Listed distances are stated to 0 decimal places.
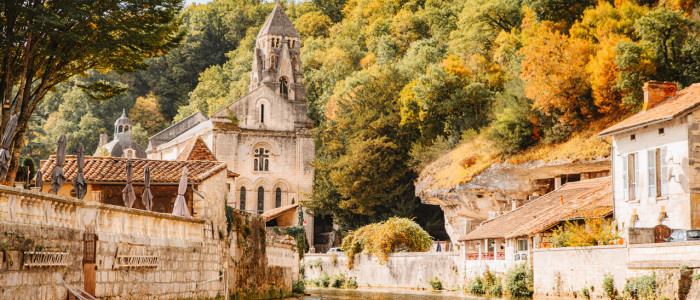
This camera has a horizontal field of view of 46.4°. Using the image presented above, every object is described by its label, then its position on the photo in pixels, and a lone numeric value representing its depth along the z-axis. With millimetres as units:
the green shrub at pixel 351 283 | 48250
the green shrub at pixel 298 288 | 38094
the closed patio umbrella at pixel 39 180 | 23312
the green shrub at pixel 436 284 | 41188
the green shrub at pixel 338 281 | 49688
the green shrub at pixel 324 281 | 50406
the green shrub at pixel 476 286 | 36500
